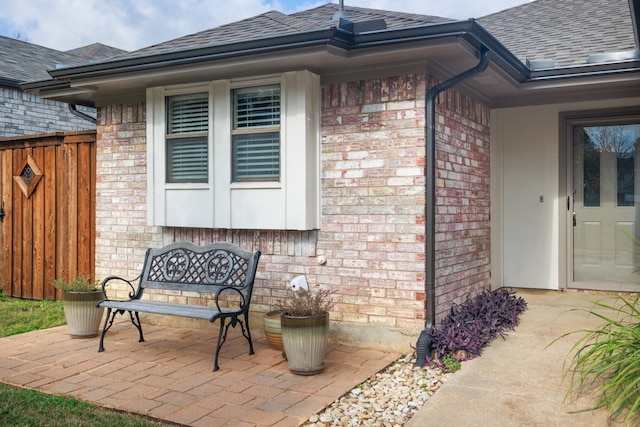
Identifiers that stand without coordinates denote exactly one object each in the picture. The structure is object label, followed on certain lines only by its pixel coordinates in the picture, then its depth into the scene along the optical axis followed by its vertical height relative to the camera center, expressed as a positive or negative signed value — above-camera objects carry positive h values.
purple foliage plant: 4.71 -0.94
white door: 6.81 +0.13
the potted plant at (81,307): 5.61 -0.86
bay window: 5.27 +0.62
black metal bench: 4.95 -0.53
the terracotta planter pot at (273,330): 5.04 -0.97
